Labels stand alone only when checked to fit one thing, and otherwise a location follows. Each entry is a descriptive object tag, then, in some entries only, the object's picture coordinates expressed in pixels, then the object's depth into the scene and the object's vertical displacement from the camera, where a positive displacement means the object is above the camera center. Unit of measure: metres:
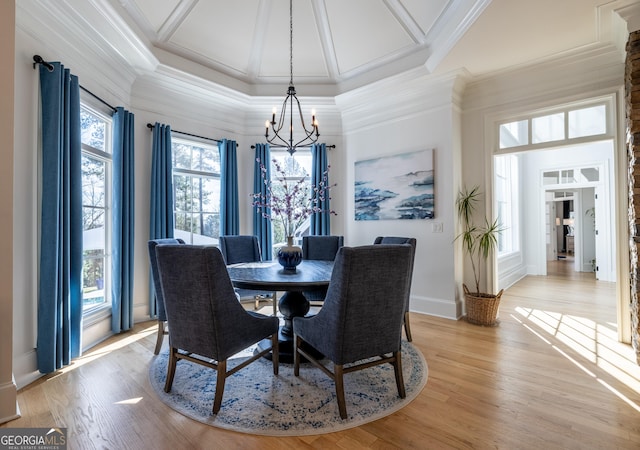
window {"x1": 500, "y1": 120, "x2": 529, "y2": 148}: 3.48 +1.10
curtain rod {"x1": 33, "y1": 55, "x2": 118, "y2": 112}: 2.19 +1.26
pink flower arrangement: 4.38 +0.54
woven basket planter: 3.26 -0.91
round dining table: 2.03 -0.36
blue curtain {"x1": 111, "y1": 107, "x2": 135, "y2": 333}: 3.10 +0.08
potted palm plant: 3.40 -0.16
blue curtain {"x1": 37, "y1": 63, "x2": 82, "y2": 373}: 2.24 +0.05
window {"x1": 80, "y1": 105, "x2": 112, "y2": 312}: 2.91 +0.26
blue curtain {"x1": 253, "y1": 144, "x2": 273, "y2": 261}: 4.38 +0.52
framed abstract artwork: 3.75 +0.55
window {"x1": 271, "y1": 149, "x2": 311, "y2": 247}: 4.64 +0.93
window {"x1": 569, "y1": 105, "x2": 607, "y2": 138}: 3.03 +1.08
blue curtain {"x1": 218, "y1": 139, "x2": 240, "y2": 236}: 4.20 +0.56
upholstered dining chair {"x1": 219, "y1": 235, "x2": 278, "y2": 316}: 3.53 -0.26
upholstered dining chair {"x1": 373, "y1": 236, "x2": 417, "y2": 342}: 2.70 -0.15
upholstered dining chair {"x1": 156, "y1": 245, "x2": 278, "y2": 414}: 1.72 -0.47
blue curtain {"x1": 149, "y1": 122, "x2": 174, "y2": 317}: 3.52 +0.49
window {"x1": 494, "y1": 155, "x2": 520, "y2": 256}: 5.57 +0.47
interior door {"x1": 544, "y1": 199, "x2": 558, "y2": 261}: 8.58 -0.15
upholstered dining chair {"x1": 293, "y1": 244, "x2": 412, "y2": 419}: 1.67 -0.48
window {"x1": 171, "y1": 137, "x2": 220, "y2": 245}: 3.98 +0.54
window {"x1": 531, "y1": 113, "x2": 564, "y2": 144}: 3.28 +1.10
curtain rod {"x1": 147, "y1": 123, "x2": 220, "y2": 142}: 3.58 +1.28
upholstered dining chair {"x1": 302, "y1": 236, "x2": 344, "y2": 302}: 3.62 -0.22
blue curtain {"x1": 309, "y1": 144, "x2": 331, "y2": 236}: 4.46 +0.72
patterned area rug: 1.69 -1.09
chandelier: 3.33 +1.68
